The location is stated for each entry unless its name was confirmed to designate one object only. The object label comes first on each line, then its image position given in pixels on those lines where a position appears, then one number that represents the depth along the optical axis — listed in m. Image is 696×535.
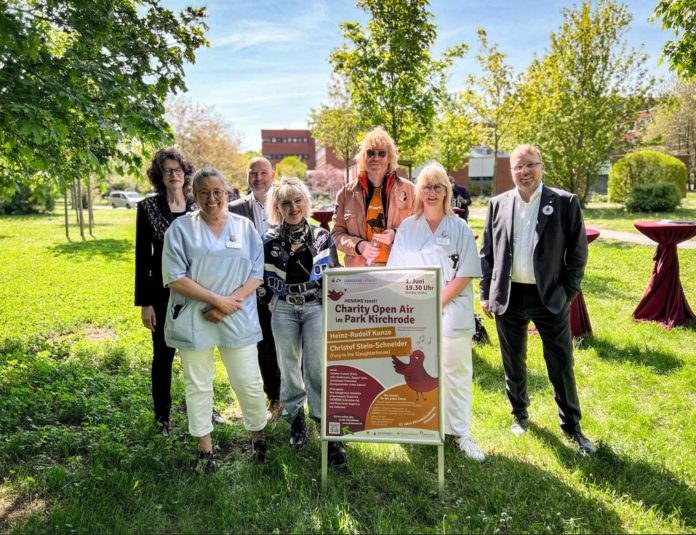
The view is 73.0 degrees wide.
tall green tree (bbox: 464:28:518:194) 18.03
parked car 46.00
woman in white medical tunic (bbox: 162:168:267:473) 3.24
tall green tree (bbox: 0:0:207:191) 3.40
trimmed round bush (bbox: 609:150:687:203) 22.89
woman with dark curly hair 3.71
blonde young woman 3.54
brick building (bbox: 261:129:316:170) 95.88
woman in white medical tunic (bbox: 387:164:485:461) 3.51
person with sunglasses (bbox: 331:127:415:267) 4.06
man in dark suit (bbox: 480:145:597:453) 3.59
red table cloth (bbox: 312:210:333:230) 7.06
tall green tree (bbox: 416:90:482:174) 19.73
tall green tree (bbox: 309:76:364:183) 28.31
